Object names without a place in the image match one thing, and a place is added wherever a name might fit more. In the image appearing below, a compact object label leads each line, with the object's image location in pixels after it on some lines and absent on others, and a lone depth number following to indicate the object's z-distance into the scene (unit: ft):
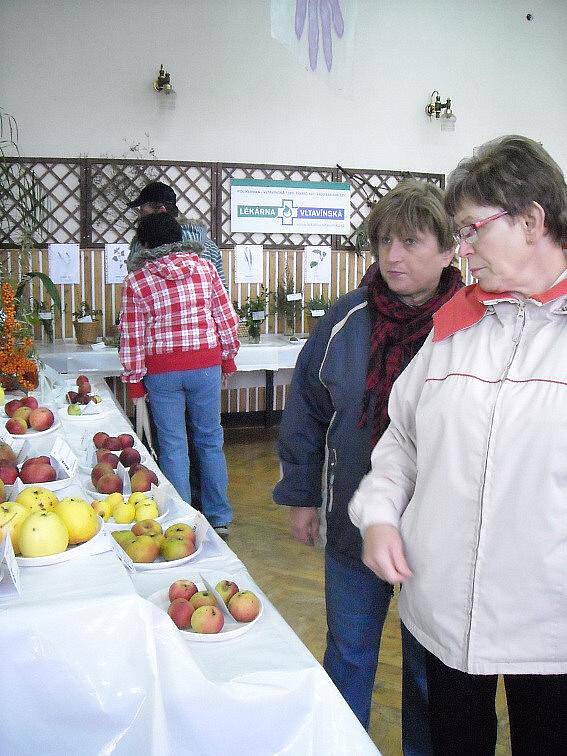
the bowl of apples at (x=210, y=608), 3.75
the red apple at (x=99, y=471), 6.14
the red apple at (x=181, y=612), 3.79
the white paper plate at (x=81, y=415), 9.12
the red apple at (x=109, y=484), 5.91
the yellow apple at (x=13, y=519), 3.69
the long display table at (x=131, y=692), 3.08
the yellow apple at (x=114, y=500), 5.46
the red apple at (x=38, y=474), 5.25
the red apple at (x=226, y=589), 4.05
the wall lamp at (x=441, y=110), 20.98
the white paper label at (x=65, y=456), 5.54
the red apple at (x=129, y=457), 6.81
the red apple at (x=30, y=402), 8.41
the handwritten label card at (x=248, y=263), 19.95
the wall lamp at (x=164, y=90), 18.57
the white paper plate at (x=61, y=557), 3.58
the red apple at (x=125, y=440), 7.35
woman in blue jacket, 4.85
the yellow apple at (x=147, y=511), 5.31
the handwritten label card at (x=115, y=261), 18.89
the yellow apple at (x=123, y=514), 5.30
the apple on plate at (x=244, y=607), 3.89
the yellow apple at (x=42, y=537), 3.60
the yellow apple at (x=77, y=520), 3.87
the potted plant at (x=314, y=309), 19.13
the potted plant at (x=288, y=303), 19.61
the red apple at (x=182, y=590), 4.01
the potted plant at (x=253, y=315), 17.60
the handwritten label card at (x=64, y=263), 18.63
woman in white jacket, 3.18
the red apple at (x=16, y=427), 7.41
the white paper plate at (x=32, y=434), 7.39
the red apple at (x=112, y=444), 7.23
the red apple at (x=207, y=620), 3.75
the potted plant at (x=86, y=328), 16.80
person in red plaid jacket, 9.82
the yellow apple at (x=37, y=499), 4.20
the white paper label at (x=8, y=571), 3.25
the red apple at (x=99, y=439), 7.36
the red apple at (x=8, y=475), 4.99
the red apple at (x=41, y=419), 7.68
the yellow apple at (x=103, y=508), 5.14
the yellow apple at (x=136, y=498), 5.52
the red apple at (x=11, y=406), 8.24
